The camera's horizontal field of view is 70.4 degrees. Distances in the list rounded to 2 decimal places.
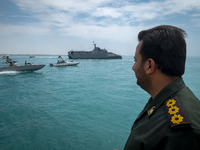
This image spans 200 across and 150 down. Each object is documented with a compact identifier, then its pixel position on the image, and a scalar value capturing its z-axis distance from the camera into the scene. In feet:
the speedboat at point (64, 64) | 143.03
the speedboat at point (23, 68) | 90.17
